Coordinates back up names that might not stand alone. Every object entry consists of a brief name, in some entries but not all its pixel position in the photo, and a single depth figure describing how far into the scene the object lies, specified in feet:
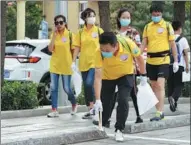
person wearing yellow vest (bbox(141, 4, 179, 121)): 29.22
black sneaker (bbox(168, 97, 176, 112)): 36.81
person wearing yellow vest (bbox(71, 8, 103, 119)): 29.86
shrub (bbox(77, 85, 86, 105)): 38.48
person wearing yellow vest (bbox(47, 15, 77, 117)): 31.50
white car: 41.24
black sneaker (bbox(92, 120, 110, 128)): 26.22
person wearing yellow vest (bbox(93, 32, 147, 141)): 22.91
